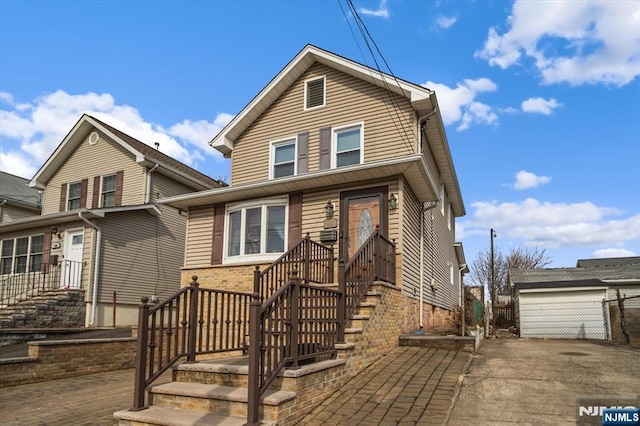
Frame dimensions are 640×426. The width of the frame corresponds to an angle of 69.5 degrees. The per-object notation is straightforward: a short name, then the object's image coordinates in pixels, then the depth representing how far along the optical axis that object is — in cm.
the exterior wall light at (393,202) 1012
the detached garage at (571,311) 1416
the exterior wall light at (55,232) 1623
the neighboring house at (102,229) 1545
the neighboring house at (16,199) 2086
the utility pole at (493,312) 1625
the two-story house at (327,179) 1056
